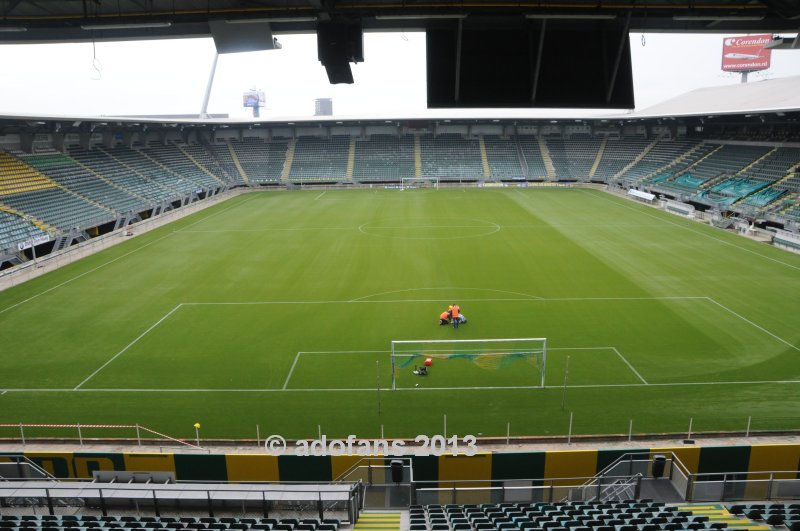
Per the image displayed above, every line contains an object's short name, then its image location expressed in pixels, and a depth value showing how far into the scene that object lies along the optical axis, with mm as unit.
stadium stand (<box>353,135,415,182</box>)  69750
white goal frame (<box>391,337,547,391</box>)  16425
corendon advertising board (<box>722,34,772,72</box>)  68375
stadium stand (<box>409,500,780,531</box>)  8594
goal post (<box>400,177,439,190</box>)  68188
